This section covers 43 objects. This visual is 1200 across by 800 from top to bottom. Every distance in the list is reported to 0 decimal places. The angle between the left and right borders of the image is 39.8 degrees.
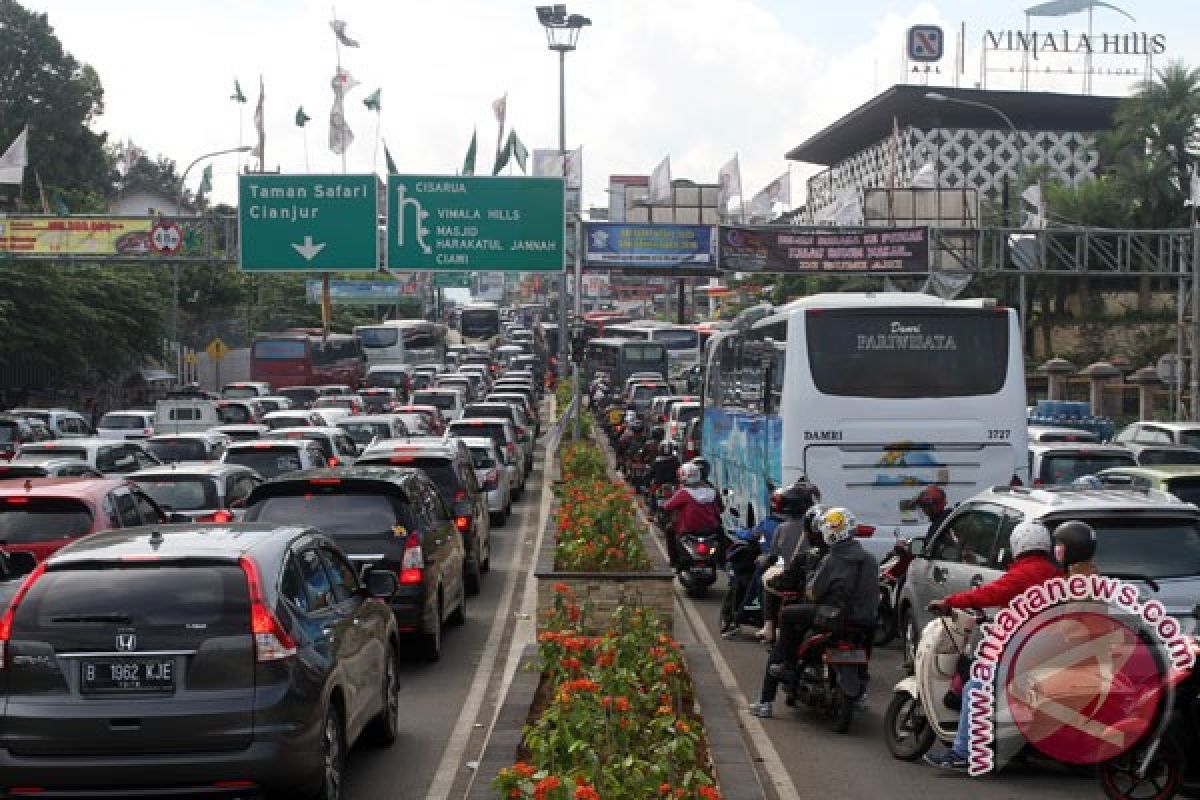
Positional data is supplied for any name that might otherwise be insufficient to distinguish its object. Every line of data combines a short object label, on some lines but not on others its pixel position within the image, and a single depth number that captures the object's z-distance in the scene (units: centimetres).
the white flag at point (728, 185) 6091
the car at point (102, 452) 2290
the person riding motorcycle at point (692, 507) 1831
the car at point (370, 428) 3291
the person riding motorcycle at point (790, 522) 1335
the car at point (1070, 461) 2198
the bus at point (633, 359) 6744
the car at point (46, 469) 1847
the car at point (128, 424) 3970
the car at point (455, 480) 1850
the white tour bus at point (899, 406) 1731
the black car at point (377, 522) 1328
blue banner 4528
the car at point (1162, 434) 2802
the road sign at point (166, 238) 4031
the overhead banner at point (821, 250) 4362
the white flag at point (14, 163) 4372
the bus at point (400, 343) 7825
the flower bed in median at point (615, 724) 659
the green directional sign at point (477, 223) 3856
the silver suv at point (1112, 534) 1066
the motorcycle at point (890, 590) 1555
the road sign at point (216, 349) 5238
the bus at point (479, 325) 10912
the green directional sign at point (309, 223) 3784
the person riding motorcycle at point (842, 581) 1101
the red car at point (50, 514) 1336
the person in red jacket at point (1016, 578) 899
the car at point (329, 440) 2689
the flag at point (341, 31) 6197
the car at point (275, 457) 2269
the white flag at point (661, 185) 6094
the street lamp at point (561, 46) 4841
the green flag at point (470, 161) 4800
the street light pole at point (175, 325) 5572
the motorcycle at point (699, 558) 1836
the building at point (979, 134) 10044
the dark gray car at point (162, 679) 767
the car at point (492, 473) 2671
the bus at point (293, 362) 6575
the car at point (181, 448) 2655
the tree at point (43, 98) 9169
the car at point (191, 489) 1811
